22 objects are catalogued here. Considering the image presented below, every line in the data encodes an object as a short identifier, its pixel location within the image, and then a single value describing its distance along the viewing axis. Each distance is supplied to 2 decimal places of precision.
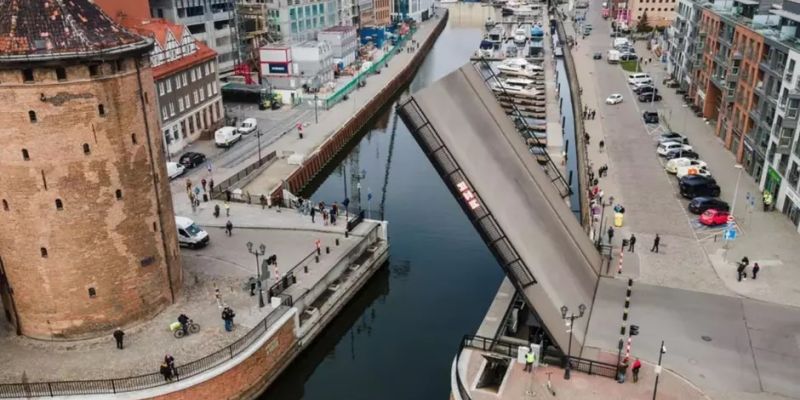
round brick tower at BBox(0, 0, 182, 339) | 23.88
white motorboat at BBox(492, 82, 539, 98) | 78.06
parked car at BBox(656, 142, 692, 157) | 52.03
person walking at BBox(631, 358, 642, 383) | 23.31
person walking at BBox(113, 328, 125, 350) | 26.08
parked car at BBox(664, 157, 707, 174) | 47.66
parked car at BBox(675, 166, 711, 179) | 46.56
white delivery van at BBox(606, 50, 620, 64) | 96.69
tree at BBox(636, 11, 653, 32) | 128.38
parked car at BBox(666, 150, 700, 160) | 51.06
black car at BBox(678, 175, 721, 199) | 43.31
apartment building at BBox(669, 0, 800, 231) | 40.75
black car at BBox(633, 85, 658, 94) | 73.83
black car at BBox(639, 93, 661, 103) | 72.25
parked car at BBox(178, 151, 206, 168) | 51.09
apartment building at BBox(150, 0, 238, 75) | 74.12
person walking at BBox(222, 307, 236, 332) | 27.12
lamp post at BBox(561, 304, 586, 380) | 23.59
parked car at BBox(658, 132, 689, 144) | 54.75
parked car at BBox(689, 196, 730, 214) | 40.62
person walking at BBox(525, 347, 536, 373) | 23.81
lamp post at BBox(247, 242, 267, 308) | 29.15
